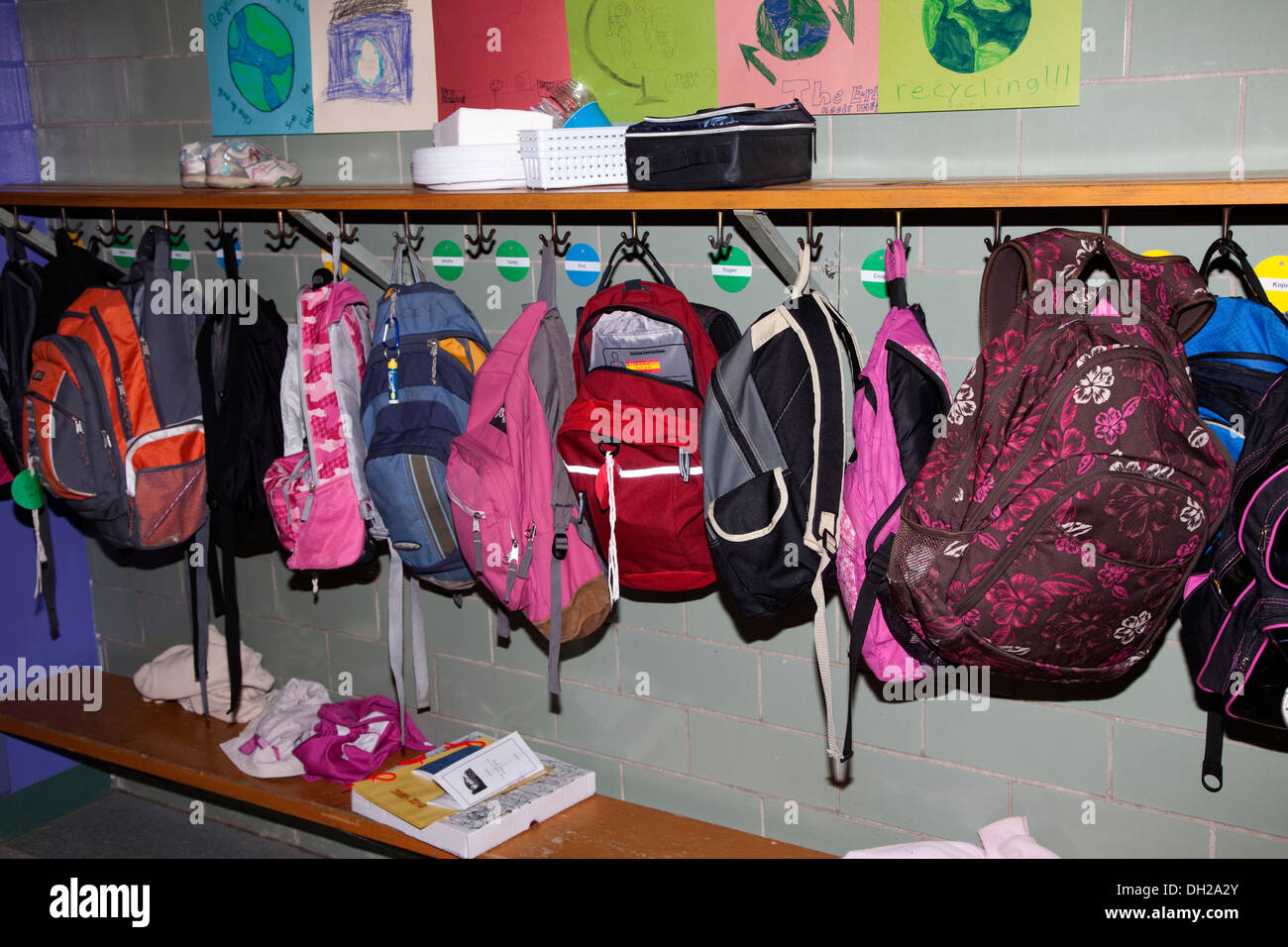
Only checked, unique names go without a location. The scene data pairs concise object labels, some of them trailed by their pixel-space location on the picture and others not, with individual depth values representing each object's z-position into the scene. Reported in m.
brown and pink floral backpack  1.64
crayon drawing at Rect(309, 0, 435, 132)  2.46
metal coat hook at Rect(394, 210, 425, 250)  2.43
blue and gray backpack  2.29
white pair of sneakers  2.55
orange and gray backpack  2.59
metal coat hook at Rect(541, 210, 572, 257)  2.26
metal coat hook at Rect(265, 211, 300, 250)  2.42
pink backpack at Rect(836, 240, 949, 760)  1.85
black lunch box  1.85
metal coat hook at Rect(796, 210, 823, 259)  2.09
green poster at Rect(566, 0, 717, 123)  2.13
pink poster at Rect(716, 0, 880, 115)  1.99
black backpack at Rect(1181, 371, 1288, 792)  1.61
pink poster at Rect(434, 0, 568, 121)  2.29
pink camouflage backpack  2.41
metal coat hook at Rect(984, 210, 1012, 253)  1.83
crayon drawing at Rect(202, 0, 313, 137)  2.63
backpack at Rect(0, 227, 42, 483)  2.73
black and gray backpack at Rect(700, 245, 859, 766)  1.93
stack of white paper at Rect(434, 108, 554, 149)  2.15
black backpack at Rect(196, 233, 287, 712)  2.57
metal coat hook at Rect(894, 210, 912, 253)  1.90
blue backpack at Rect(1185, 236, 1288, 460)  1.70
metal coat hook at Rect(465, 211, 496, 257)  2.38
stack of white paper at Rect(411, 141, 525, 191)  2.13
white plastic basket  2.05
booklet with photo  2.43
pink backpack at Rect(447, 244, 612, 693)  2.20
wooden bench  2.34
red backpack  2.02
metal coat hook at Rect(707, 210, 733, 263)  2.19
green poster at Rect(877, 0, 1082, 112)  1.83
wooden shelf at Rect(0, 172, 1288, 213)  1.55
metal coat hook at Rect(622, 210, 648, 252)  2.24
